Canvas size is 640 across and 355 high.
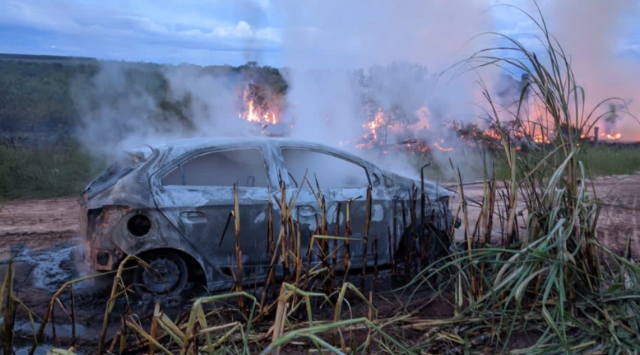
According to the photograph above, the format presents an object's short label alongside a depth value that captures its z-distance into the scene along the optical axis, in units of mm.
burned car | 4988
